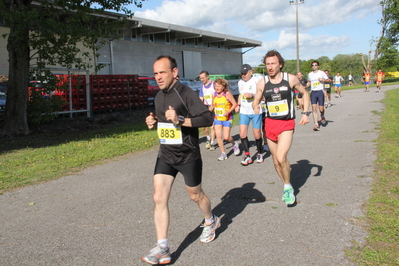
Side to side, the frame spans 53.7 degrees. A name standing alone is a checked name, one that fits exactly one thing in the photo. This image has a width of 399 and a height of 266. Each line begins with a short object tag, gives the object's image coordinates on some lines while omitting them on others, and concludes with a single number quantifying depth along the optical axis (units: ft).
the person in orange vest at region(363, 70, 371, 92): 117.56
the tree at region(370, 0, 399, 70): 208.74
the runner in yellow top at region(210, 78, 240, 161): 28.55
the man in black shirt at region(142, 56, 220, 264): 12.64
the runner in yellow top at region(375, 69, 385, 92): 113.37
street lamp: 141.38
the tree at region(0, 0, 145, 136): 38.86
